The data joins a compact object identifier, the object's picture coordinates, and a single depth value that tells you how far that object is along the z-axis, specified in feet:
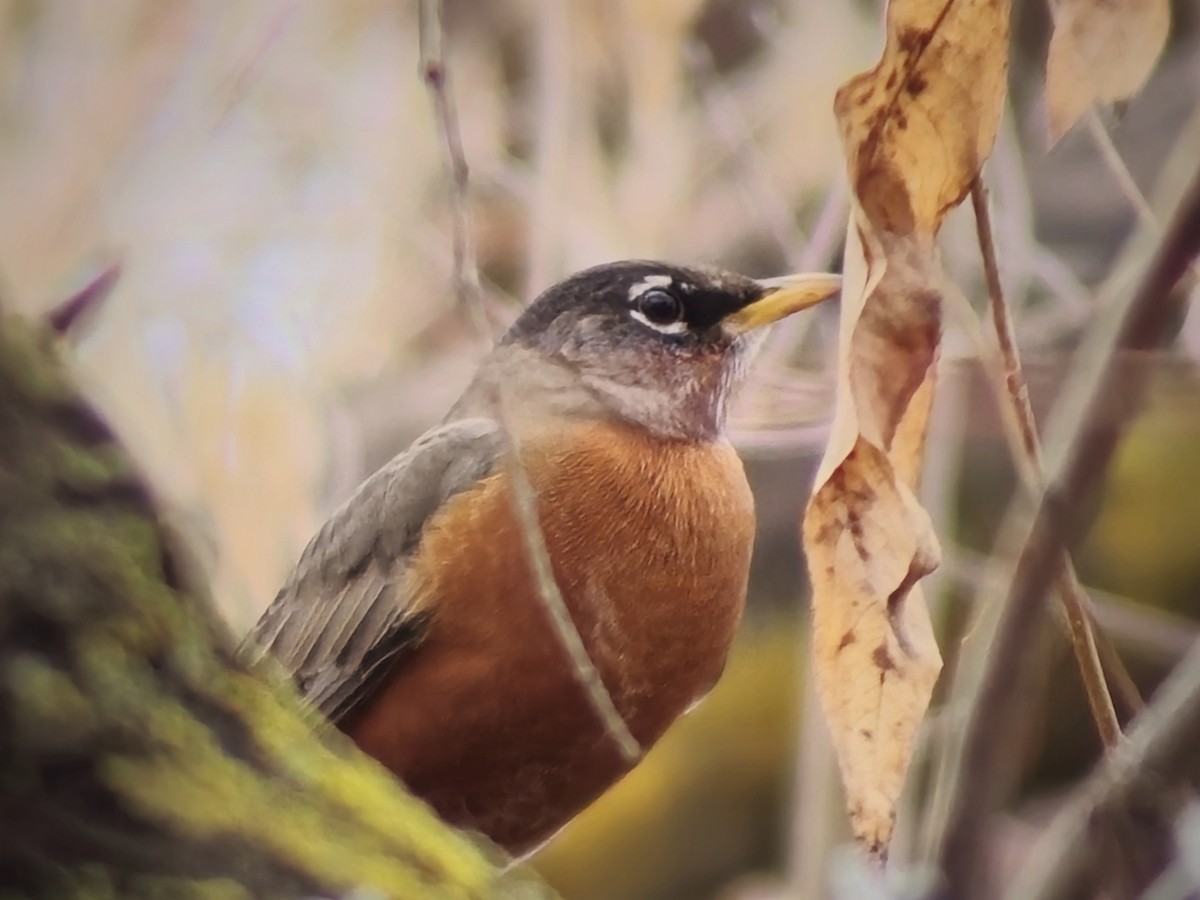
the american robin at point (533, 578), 12.96
